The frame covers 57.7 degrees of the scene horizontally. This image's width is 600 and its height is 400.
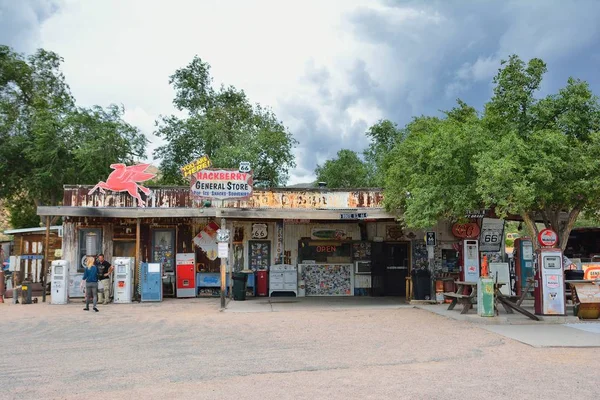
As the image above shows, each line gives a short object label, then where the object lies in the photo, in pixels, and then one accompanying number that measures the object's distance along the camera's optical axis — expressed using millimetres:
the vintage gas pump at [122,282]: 18188
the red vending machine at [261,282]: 19984
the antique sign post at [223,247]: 16359
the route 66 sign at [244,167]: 17391
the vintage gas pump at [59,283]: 17969
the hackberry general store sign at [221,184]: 17203
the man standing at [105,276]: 17609
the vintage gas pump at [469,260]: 18391
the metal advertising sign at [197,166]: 18609
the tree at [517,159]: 12281
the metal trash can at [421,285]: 17875
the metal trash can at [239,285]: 18438
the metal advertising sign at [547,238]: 13523
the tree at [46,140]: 27922
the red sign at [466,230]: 19672
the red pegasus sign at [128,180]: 19328
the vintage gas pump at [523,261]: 17891
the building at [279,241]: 19562
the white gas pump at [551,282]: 13531
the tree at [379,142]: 39812
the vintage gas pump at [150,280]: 18453
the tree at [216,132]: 34000
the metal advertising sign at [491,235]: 20062
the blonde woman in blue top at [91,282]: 15969
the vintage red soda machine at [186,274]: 19688
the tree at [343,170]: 41812
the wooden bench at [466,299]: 14162
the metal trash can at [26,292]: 18000
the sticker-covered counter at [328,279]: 20438
